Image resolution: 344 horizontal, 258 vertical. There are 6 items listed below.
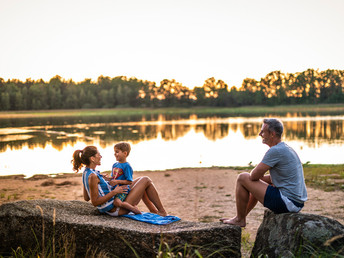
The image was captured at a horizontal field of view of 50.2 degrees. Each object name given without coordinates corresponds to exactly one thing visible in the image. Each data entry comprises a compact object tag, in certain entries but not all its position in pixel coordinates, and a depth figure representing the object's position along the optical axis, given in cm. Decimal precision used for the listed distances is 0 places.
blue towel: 461
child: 473
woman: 460
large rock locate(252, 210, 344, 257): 383
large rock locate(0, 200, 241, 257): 423
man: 426
